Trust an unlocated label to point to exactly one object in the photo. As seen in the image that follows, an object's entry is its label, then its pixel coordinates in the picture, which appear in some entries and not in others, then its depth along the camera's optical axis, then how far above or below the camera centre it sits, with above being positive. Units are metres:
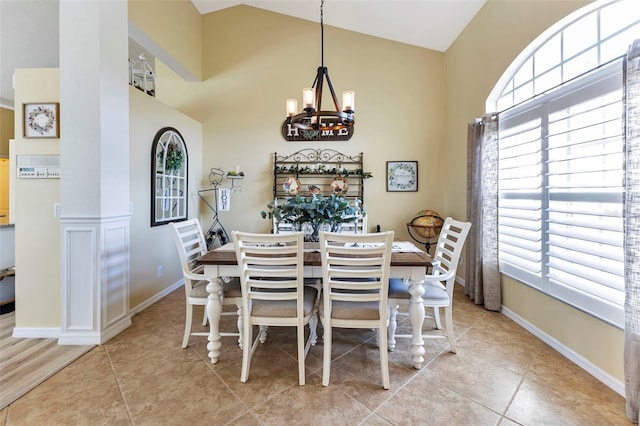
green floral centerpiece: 2.23 -0.02
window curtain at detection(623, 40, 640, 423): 1.50 -0.12
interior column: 2.30 +0.37
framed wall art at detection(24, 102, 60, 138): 2.40 +0.81
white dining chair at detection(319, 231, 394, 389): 1.62 -0.57
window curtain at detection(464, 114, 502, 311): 2.96 -0.04
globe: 3.91 -0.20
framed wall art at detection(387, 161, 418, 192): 4.34 +0.57
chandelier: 2.36 +0.91
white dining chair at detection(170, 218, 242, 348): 2.06 -0.66
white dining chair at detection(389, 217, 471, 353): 2.02 -0.66
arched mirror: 3.28 +0.45
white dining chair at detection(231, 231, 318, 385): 1.68 -0.53
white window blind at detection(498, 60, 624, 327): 1.81 +0.15
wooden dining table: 1.91 -0.49
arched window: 1.83 +1.36
